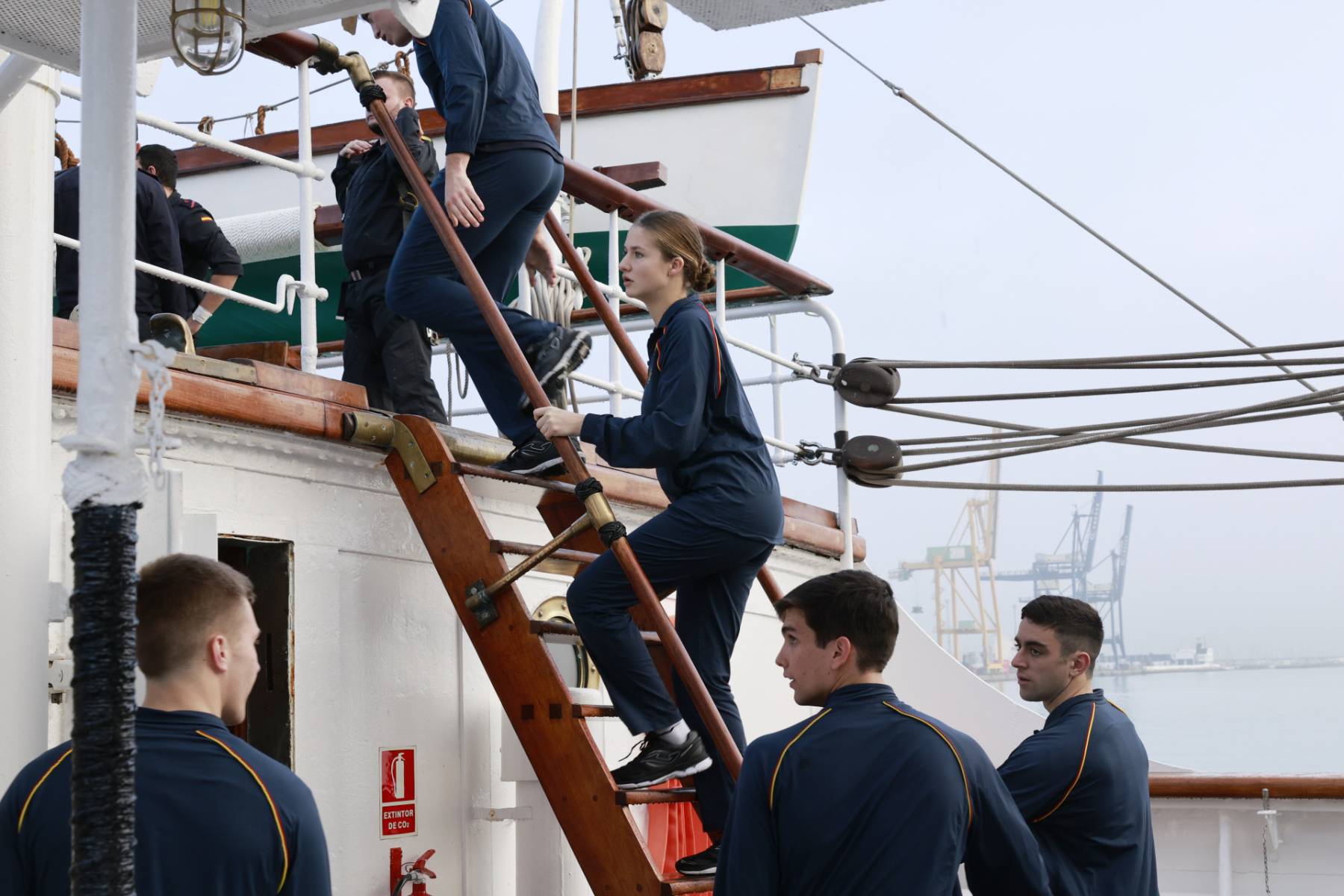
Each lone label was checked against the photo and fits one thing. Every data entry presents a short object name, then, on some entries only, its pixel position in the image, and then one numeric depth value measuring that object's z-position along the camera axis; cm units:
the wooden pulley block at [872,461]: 663
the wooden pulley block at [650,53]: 652
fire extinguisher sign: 404
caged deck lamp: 202
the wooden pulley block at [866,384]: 670
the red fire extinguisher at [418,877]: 401
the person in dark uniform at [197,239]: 628
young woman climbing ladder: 361
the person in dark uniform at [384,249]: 510
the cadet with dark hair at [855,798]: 265
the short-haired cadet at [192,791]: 203
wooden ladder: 364
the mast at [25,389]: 238
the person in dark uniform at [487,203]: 416
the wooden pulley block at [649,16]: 648
